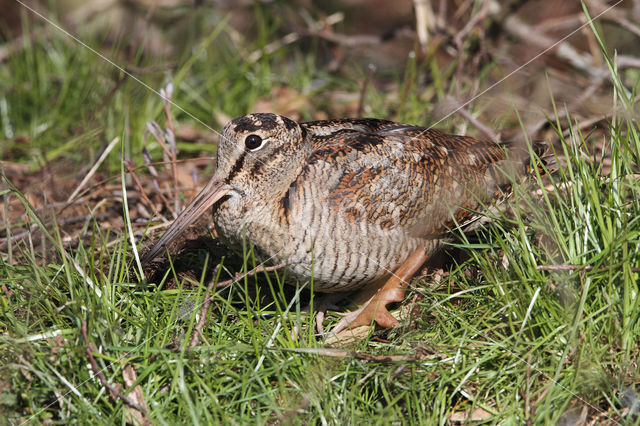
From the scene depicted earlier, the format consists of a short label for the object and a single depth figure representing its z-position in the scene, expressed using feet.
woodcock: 19.83
